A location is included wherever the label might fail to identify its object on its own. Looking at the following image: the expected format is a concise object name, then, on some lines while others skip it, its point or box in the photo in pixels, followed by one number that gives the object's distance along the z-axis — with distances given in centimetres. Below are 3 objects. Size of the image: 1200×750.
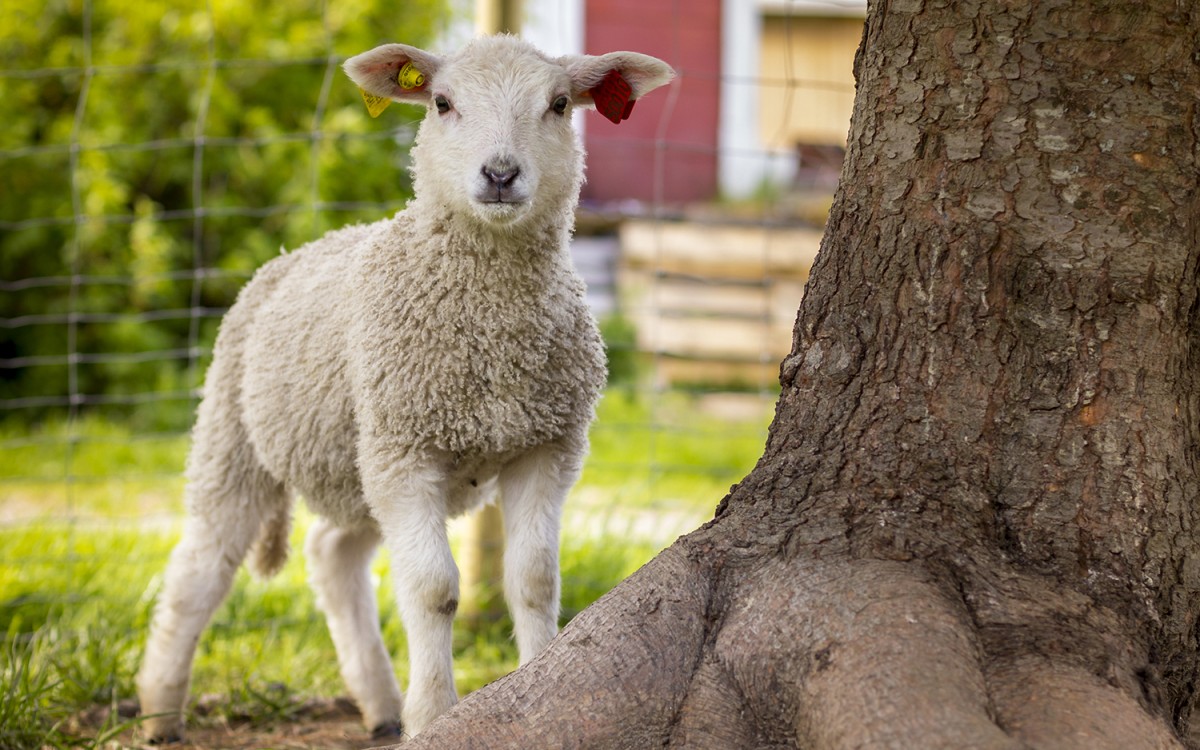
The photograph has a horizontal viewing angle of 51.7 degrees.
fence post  441
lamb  292
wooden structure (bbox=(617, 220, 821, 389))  862
